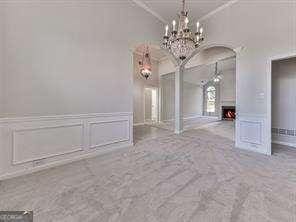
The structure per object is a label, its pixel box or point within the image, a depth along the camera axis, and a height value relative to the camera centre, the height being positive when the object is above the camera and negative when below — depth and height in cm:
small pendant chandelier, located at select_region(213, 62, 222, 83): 1063 +239
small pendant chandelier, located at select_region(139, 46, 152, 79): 771 +256
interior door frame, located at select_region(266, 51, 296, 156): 369 +45
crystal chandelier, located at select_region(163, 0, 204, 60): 287 +130
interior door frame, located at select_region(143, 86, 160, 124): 1028 +66
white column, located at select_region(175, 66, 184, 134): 646 +46
